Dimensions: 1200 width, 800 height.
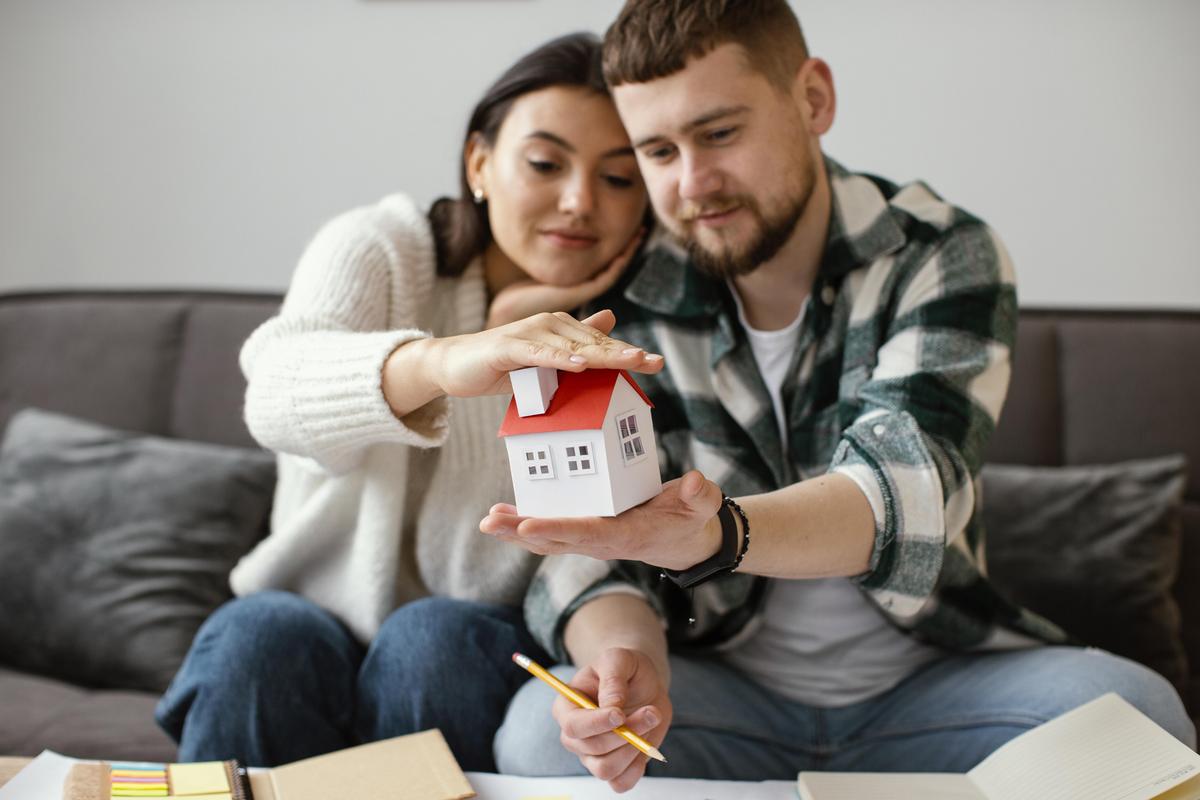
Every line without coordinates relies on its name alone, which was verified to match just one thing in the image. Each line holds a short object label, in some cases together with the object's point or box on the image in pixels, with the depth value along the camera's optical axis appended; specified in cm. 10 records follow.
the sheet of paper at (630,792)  94
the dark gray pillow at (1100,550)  148
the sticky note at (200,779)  90
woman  116
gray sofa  145
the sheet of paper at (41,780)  88
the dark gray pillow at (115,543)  156
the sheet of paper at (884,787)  93
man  107
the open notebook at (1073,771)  88
